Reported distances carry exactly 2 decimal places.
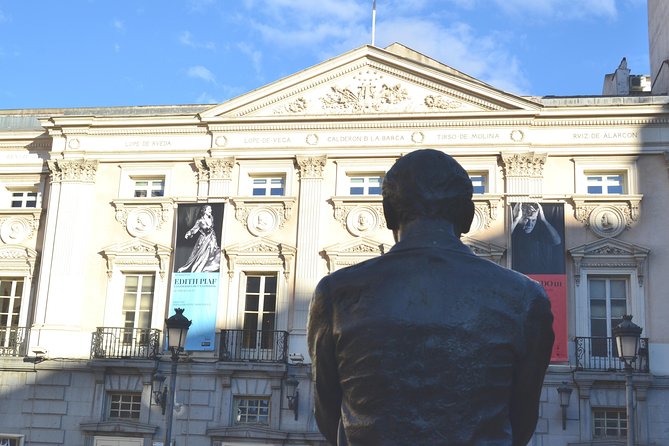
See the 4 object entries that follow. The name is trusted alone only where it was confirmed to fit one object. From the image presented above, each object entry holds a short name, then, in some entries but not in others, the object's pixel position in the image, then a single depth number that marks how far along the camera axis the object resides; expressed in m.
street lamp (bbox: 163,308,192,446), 18.98
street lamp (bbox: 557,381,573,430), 23.90
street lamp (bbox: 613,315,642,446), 17.09
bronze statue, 2.62
